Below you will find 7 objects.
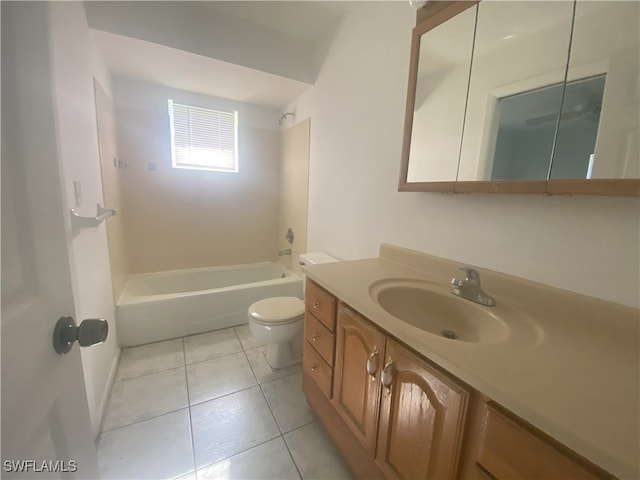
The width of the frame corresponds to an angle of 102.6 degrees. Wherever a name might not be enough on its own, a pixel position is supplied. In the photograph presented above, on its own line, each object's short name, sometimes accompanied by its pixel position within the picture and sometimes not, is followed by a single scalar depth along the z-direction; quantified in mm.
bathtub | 1983
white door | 351
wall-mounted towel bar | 1122
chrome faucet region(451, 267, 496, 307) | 959
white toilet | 1644
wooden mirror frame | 733
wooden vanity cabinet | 516
